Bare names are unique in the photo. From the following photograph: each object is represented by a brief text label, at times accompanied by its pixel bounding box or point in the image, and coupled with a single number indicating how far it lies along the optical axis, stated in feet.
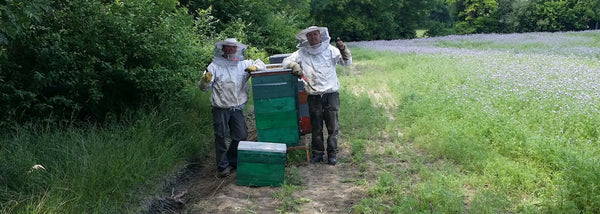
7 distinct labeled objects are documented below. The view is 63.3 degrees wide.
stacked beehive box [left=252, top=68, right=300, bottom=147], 21.42
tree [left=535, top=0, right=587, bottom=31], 137.80
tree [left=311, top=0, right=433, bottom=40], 143.54
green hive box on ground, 19.36
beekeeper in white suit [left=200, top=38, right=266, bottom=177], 21.17
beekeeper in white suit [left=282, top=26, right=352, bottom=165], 21.95
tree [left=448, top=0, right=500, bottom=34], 153.58
